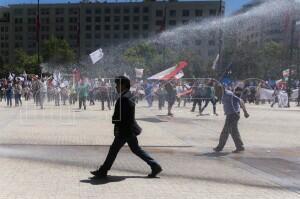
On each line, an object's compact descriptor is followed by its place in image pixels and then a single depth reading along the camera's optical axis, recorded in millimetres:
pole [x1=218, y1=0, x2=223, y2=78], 17745
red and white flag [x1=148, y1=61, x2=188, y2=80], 23656
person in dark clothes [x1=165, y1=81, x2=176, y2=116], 21256
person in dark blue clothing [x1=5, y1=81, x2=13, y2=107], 26766
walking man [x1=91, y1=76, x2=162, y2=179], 7605
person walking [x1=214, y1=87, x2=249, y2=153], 10859
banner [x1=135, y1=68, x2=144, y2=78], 34581
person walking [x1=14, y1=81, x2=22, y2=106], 27036
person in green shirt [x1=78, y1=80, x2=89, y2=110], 24261
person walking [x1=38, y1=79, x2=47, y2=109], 25016
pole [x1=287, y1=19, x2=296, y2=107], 32419
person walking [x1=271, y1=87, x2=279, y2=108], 31303
